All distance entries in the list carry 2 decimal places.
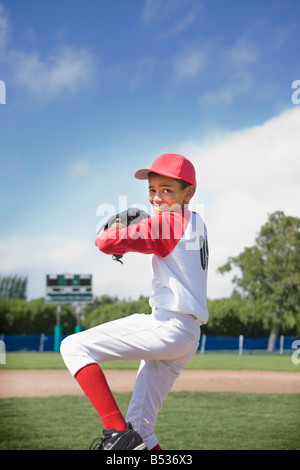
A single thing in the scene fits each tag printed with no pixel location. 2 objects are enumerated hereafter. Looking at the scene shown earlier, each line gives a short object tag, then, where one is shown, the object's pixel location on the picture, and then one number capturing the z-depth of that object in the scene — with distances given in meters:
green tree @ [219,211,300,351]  29.64
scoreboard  22.06
